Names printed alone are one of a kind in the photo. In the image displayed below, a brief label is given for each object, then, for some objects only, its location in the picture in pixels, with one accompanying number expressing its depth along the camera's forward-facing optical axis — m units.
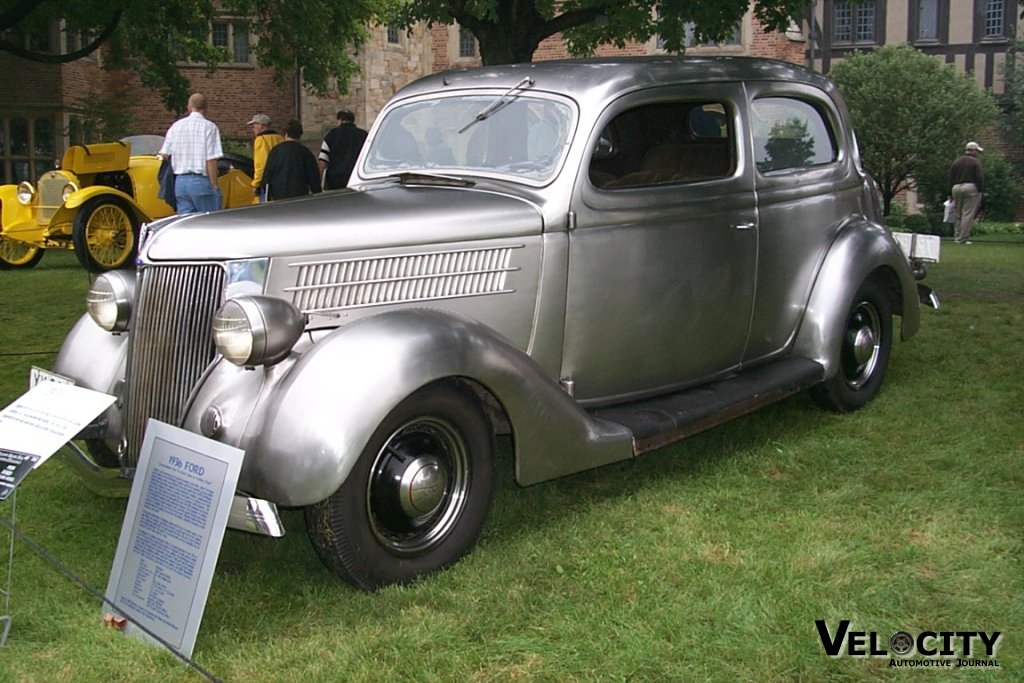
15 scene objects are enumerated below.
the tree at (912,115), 29.36
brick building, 24.11
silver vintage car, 3.56
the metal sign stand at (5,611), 3.37
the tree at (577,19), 10.55
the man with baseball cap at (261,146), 11.75
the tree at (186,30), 12.95
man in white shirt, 11.24
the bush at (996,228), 23.78
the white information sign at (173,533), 3.18
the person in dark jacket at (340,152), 10.90
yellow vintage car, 12.82
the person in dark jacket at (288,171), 10.98
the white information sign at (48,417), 3.30
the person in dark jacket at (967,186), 18.27
